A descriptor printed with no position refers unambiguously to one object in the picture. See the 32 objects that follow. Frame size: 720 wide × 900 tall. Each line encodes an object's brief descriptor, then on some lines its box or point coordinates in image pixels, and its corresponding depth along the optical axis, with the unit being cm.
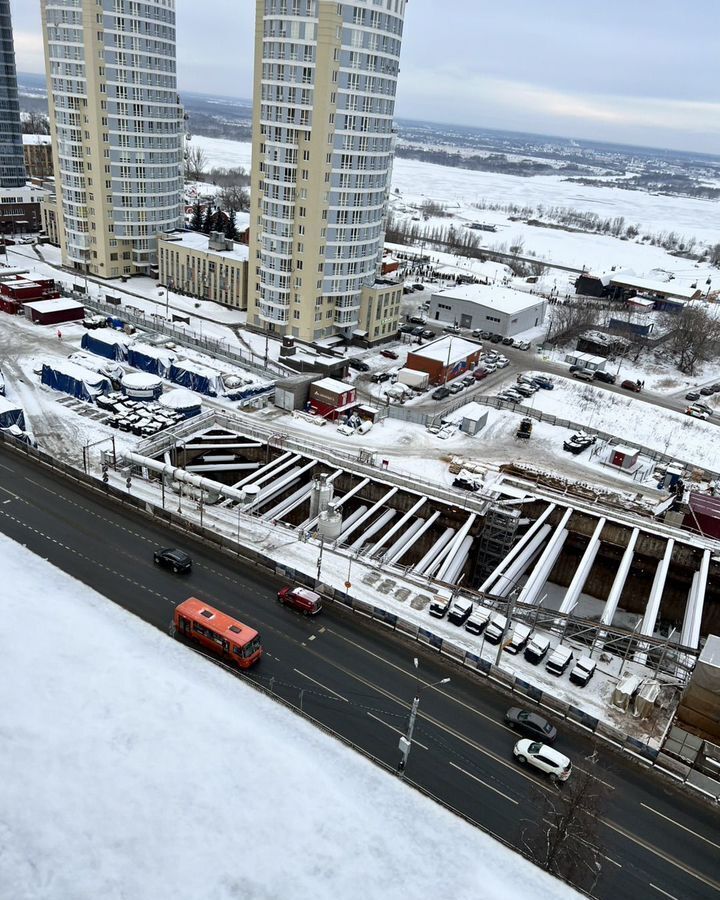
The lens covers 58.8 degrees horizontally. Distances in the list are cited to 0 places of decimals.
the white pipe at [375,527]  5266
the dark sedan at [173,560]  4419
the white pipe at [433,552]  5207
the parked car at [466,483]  6044
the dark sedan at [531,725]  3478
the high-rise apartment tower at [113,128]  9938
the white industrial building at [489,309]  11009
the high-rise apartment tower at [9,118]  13125
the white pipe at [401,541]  5216
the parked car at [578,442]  7075
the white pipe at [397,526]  5248
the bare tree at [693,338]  10681
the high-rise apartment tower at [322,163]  7956
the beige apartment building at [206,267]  10226
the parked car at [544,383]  9006
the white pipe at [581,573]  4731
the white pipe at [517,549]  4897
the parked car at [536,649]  4072
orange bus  3659
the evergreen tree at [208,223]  14300
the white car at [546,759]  3269
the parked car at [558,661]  4005
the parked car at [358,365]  8756
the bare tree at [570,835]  2819
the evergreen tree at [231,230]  13950
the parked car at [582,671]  3950
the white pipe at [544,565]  4888
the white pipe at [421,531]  5356
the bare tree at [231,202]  19261
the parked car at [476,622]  4266
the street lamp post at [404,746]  3080
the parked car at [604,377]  9688
